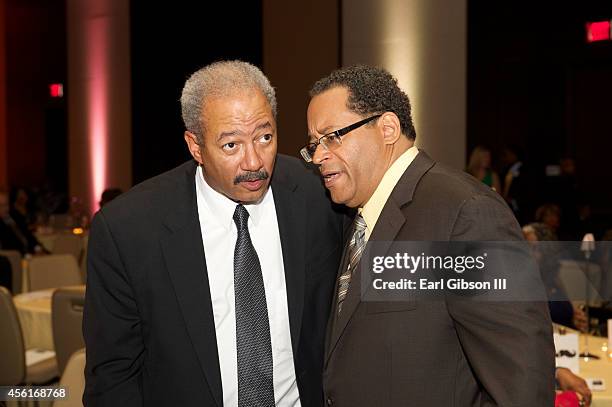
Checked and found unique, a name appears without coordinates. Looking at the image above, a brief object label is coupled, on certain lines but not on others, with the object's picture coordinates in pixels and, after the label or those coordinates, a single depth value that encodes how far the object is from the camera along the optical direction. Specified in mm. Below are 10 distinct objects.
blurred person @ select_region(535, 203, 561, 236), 6148
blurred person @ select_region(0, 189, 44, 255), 7504
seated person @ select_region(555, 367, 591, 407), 2455
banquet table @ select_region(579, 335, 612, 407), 2600
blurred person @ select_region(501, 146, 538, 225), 8336
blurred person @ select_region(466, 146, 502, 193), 7479
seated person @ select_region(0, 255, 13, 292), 6121
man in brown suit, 1430
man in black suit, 1819
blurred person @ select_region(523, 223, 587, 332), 3347
